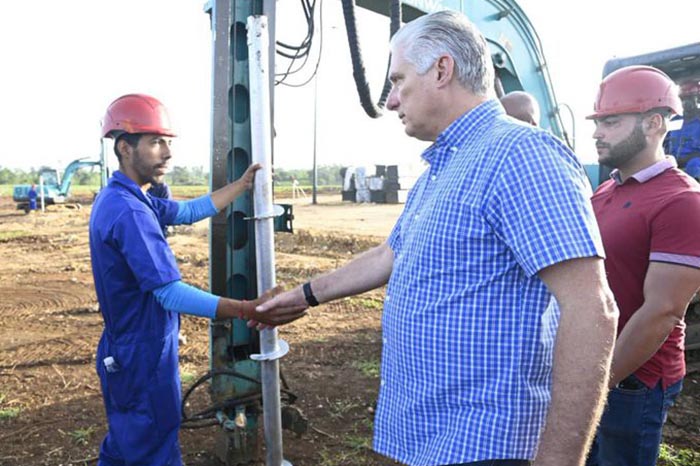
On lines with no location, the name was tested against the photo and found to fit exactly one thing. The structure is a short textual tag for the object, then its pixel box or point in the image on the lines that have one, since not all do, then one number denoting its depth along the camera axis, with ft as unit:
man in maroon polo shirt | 6.64
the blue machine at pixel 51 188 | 91.26
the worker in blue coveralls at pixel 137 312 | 8.14
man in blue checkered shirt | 4.12
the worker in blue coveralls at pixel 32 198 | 88.06
